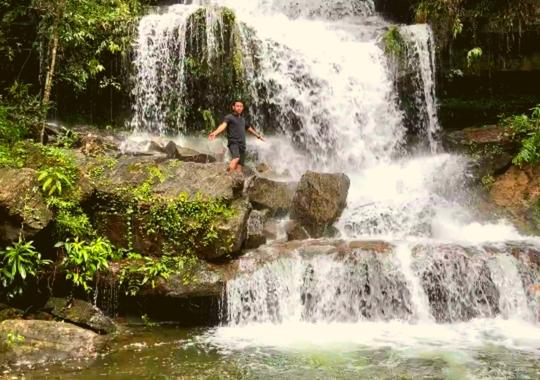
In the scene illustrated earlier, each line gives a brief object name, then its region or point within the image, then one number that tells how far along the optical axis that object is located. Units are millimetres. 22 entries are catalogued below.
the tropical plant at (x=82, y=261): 7762
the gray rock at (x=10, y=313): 7171
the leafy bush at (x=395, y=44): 14977
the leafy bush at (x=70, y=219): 8008
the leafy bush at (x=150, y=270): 8039
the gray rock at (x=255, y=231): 9430
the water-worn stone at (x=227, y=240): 8516
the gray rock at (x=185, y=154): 12047
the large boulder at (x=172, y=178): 8867
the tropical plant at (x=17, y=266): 7125
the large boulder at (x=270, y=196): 10859
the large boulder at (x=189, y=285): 7996
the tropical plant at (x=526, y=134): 12664
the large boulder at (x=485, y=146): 13445
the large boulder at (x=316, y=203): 10625
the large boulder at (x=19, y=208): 7204
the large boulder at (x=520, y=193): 11961
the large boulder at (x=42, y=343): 6211
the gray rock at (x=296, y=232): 10242
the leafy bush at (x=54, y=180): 7938
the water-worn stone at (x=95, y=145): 11703
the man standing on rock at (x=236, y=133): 11008
